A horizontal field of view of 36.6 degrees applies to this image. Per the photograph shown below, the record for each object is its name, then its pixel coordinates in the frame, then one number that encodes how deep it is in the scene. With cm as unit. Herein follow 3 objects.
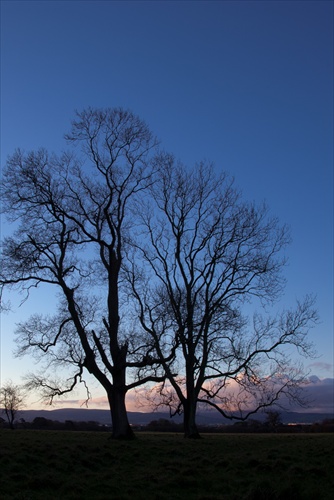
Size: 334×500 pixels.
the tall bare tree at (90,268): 2348
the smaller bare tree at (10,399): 6334
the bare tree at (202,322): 2659
